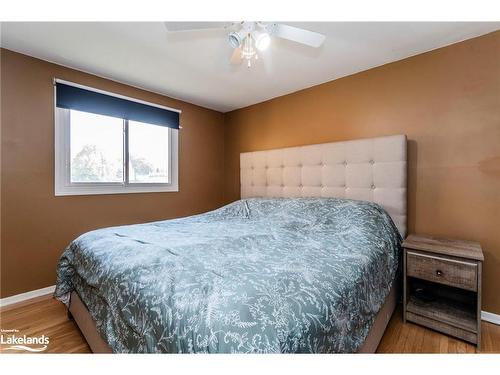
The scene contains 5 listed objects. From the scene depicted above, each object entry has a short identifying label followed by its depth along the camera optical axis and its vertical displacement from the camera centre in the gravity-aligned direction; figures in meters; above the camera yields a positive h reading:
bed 0.77 -0.39
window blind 2.33 +0.87
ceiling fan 1.43 +0.97
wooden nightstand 1.53 -0.66
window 2.38 +0.36
